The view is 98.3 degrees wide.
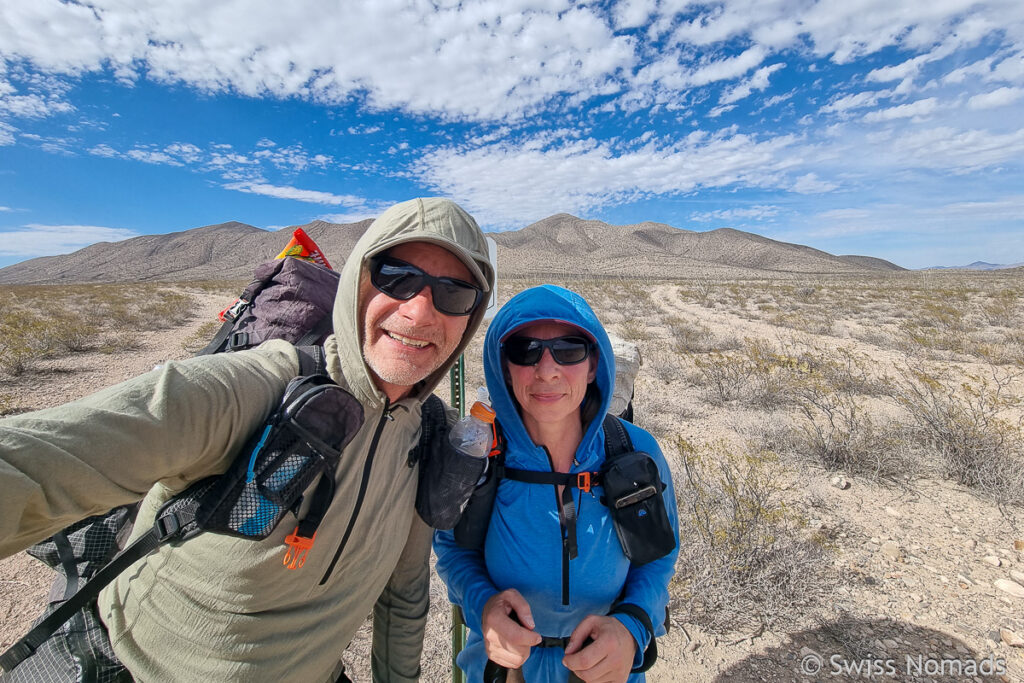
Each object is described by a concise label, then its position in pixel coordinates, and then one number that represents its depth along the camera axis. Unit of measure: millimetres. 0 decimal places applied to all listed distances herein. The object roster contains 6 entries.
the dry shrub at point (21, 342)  6953
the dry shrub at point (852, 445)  3943
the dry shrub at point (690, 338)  9625
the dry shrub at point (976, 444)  3525
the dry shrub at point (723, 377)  6270
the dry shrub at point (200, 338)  10097
